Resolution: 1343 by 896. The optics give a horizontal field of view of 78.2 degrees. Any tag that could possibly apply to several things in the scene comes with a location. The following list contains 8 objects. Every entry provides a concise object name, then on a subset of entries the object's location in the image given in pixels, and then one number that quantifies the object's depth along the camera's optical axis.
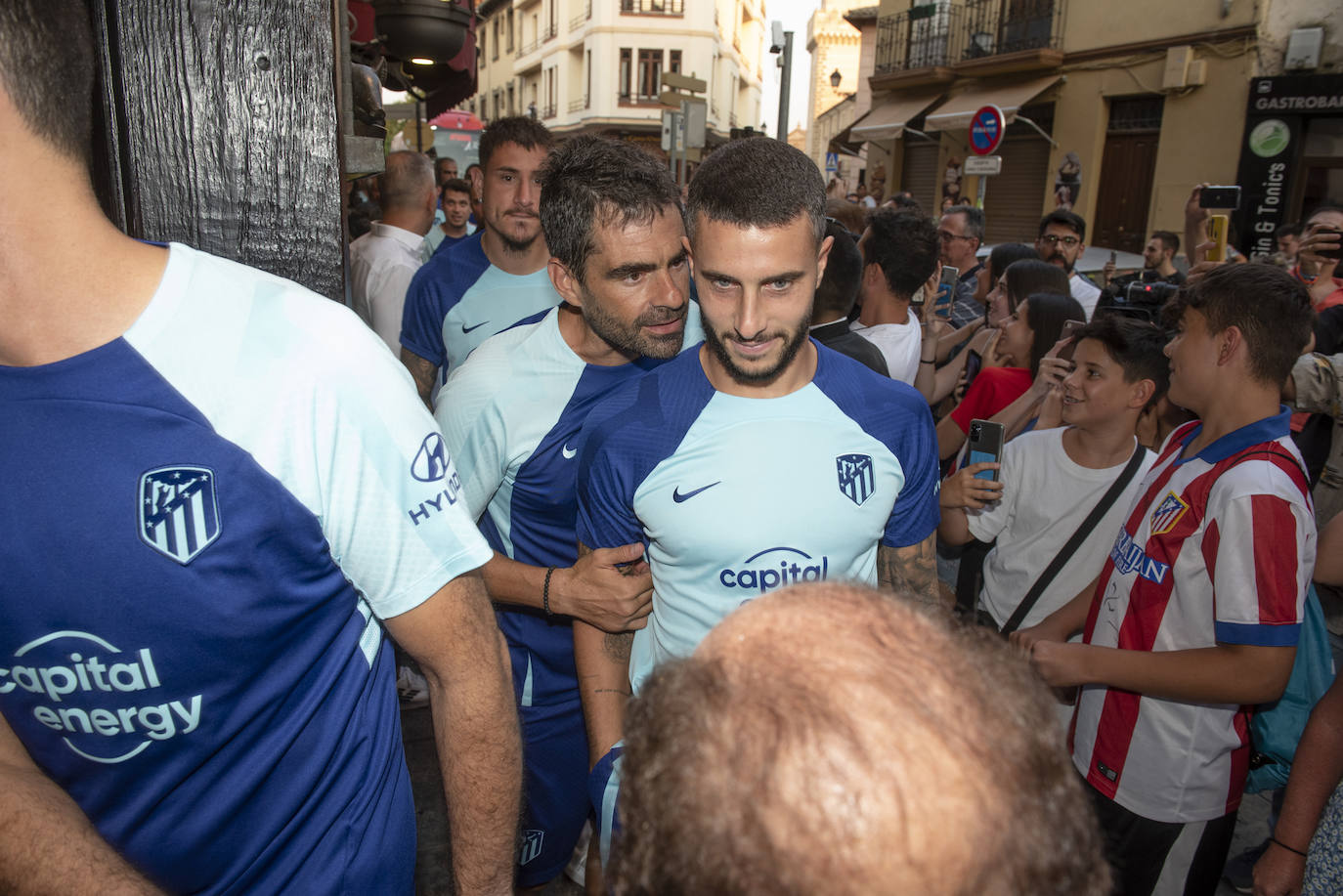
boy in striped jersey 2.20
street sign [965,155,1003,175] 9.59
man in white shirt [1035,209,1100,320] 6.62
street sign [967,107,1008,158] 10.34
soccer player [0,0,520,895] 1.17
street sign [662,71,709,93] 11.38
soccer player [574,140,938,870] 1.99
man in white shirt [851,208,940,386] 4.37
